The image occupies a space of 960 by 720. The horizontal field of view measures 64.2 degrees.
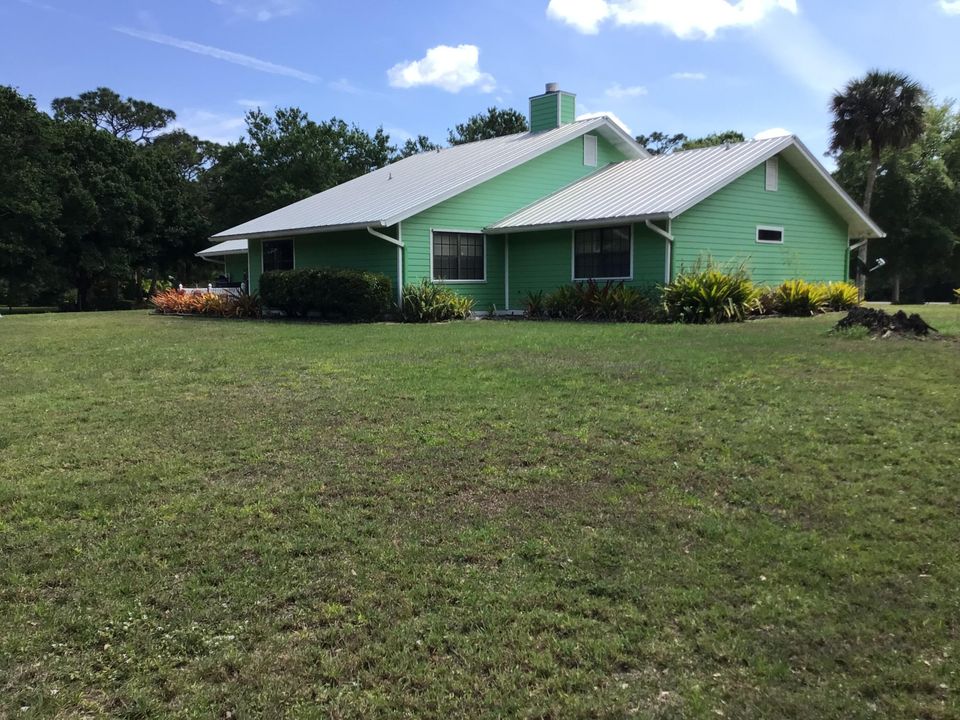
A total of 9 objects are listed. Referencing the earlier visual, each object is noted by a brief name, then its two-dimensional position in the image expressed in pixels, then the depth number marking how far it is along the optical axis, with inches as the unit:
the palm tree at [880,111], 1261.1
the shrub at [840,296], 708.7
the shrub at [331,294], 661.3
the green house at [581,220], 677.9
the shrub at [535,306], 706.8
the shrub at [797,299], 666.8
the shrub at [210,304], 784.9
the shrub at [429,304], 672.4
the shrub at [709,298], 588.1
